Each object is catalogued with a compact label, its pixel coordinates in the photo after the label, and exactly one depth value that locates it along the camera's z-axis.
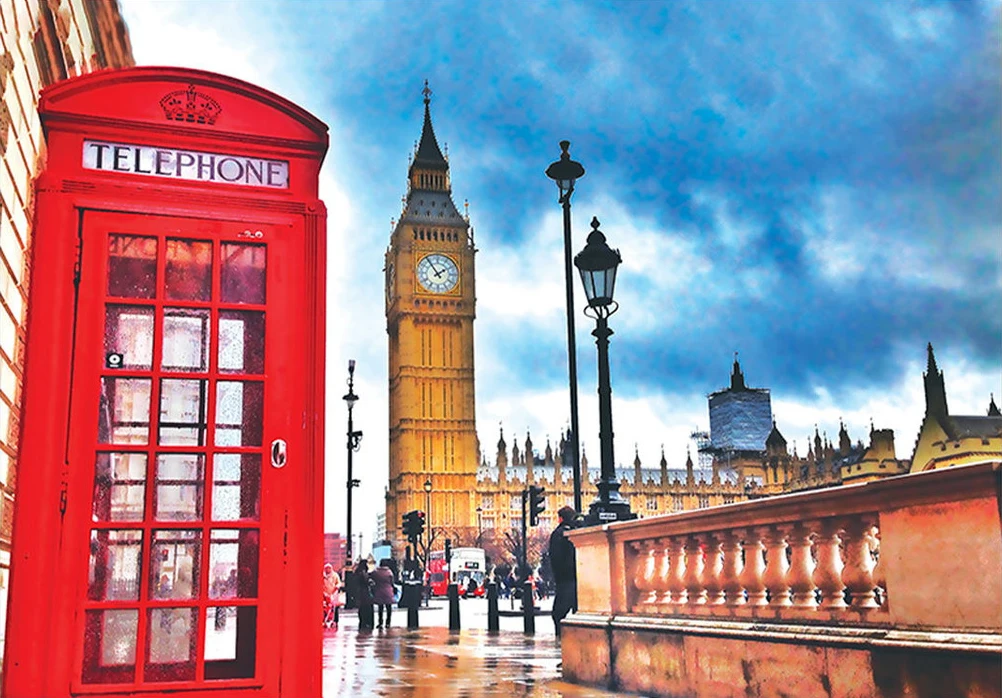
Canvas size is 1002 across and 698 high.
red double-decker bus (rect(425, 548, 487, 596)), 60.75
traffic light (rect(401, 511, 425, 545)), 29.42
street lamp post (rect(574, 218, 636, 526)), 10.12
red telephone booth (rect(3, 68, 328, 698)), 4.29
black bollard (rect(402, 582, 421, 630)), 22.78
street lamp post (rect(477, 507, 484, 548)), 94.47
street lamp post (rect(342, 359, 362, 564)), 28.77
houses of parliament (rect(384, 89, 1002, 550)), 102.12
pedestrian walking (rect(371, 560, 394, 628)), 21.89
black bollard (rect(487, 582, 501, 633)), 19.33
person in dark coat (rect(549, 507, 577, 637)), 11.46
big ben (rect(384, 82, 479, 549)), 102.50
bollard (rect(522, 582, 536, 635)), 18.41
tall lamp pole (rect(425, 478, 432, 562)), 87.62
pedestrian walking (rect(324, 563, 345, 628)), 17.11
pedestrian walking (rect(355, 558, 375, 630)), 22.05
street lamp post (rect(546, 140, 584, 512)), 12.30
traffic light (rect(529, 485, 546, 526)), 23.15
